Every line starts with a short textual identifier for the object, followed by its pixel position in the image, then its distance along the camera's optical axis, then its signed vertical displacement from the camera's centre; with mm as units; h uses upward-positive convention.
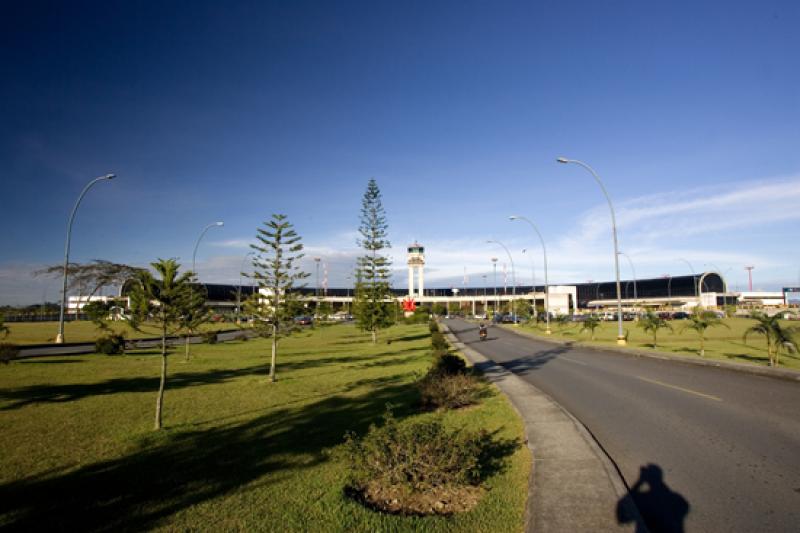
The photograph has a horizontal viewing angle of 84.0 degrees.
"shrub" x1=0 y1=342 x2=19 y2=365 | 16116 -2039
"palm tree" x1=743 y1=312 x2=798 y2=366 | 15742 -1218
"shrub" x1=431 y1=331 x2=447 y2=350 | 17356 -1803
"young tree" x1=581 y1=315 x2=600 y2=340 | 30875 -1867
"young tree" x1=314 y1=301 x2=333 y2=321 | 17984 -555
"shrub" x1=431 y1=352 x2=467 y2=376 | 11587 -1873
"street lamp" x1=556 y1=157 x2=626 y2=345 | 23500 +3922
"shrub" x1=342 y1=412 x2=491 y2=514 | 4984 -2017
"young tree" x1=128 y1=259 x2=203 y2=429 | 8578 -20
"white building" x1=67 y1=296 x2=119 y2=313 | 112000 -1583
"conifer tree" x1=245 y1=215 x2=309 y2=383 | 15703 -71
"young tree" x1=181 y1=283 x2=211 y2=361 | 9398 -418
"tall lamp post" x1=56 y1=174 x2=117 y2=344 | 27153 +372
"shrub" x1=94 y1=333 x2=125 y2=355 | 23745 -2606
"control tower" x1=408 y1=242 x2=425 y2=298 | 133250 +11128
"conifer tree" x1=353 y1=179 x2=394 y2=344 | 33781 +474
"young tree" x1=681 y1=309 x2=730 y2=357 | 20297 -1242
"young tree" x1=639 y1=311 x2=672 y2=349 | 23566 -1391
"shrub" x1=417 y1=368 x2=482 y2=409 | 10133 -2184
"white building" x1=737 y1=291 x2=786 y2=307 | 136375 +22
